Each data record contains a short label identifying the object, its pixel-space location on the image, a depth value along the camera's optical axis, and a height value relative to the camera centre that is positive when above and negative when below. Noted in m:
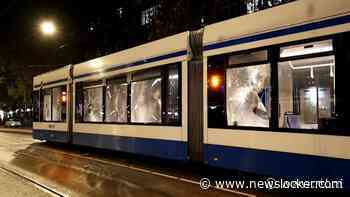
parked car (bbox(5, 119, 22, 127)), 53.72 -1.78
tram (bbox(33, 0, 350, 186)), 6.75 +0.28
